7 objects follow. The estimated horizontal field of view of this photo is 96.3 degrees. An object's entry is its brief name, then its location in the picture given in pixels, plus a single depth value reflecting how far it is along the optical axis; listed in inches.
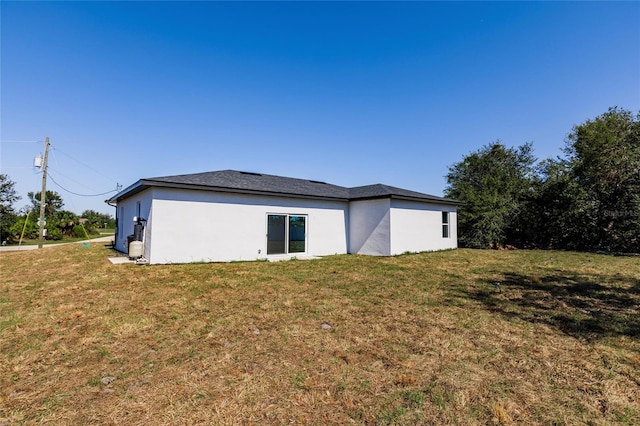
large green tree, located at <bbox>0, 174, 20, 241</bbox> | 827.3
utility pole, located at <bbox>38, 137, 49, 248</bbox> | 619.8
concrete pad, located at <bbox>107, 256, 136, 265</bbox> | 370.0
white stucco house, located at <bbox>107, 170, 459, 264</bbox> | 371.6
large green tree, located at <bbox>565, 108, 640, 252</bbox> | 535.8
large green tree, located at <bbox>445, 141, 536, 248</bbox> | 636.1
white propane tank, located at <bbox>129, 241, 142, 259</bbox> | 377.7
